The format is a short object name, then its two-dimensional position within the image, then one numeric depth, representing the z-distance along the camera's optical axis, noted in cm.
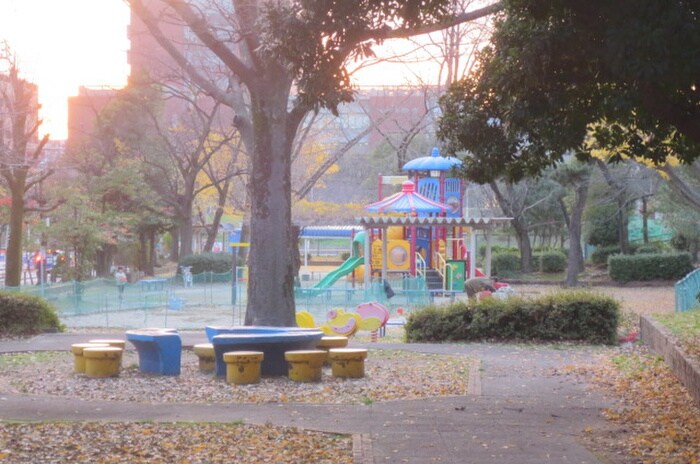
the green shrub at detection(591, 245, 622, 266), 5341
